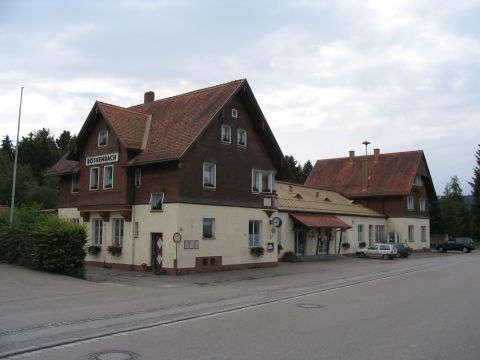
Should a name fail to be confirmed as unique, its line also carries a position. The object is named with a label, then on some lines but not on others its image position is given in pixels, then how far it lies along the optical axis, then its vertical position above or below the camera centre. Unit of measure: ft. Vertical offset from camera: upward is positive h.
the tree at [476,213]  250.12 +11.67
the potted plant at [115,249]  93.50 -2.75
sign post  80.07 -0.40
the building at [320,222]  123.24 +3.65
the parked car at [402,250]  145.38 -3.85
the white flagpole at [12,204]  86.15 +5.24
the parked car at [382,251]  138.70 -4.02
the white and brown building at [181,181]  86.02 +9.58
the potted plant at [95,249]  99.35 -2.93
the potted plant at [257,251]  98.17 -3.00
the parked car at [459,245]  182.35 -2.81
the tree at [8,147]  306.14 +52.03
